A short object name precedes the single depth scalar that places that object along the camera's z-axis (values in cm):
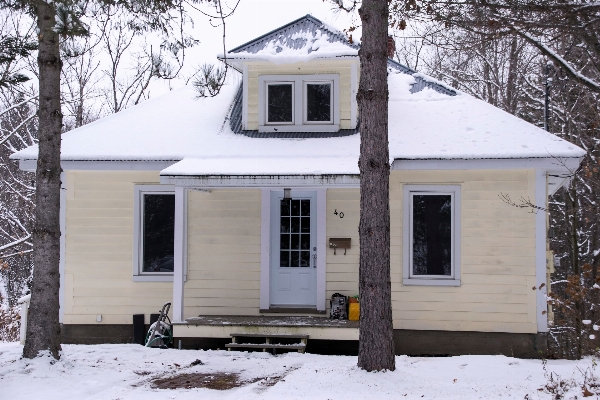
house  1084
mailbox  1158
